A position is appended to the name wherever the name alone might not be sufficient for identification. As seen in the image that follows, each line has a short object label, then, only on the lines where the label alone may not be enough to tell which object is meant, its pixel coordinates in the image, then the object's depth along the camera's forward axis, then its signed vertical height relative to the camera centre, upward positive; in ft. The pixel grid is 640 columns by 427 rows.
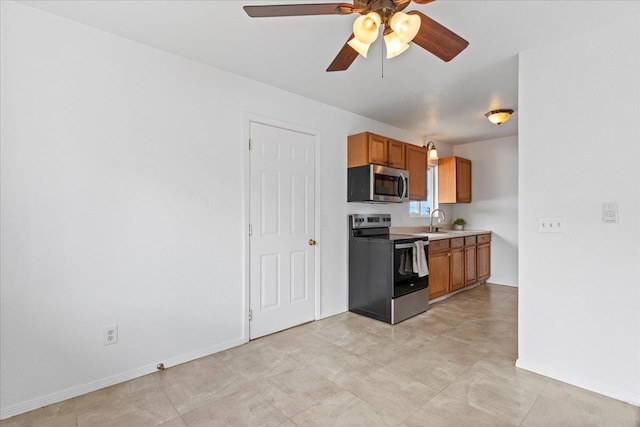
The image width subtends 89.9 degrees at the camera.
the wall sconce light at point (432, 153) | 14.60 +2.76
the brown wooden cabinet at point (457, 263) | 13.50 -2.29
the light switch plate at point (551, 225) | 7.43 -0.27
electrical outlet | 7.20 -2.74
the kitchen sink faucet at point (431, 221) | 16.78 -0.39
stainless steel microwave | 11.97 +1.16
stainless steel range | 11.27 -2.23
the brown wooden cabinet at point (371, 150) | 12.15 +2.49
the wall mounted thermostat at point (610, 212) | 6.76 +0.03
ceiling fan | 4.58 +2.87
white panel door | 9.96 -0.51
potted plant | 18.16 -0.54
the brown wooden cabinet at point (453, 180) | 17.03 +1.82
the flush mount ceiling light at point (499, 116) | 12.00 +3.69
